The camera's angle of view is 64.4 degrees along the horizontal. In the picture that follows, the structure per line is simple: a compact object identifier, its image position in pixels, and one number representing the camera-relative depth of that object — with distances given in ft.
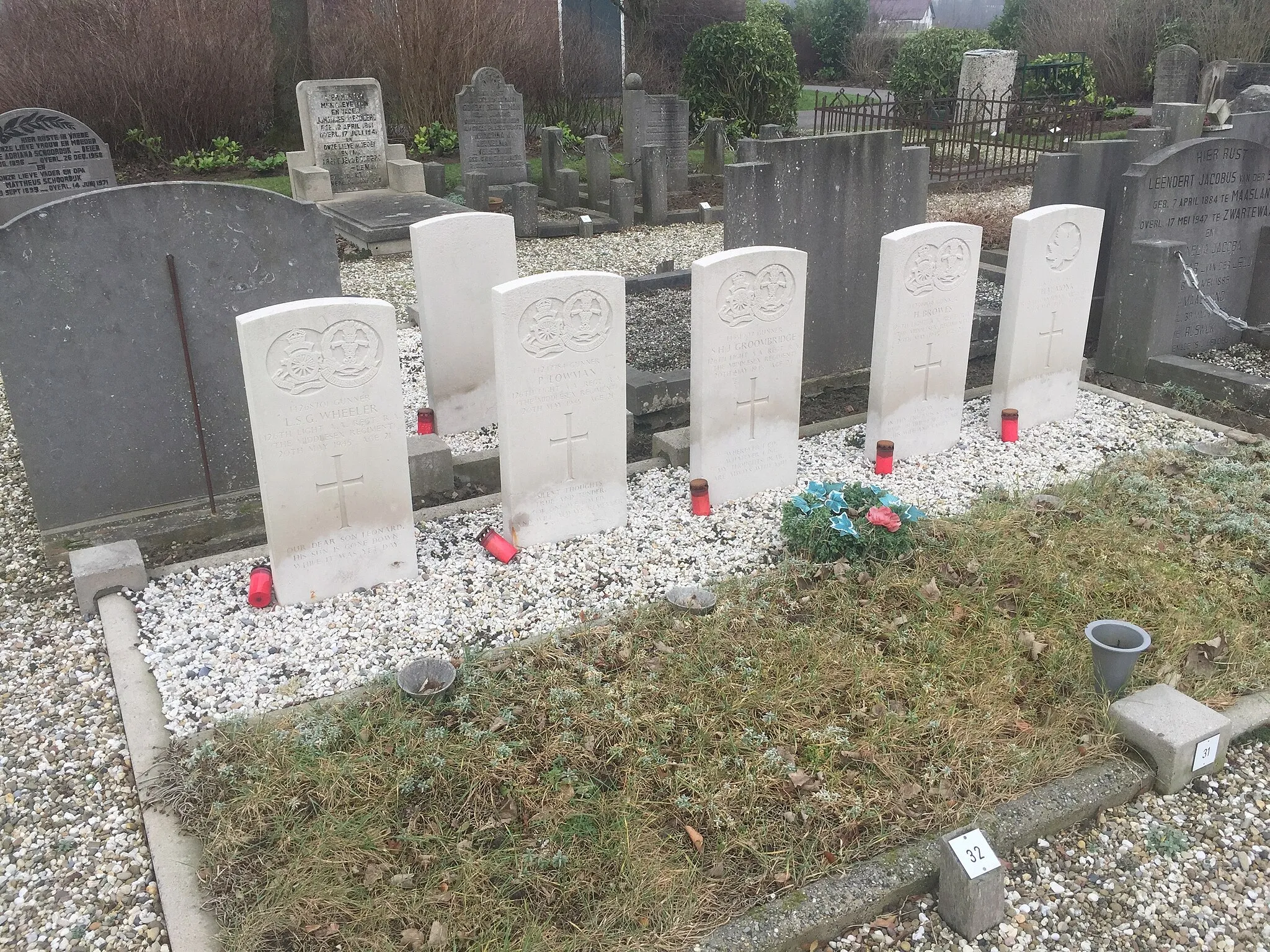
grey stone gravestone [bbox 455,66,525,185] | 44.96
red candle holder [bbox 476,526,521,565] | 15.60
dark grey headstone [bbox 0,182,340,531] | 15.52
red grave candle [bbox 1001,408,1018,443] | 19.67
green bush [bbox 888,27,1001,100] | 70.49
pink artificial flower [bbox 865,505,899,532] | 14.88
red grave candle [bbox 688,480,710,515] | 16.93
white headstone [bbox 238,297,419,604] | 13.37
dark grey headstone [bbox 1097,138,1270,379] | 22.24
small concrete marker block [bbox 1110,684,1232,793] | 11.09
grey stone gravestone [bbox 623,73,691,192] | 46.80
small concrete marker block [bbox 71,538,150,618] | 14.52
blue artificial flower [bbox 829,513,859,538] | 14.83
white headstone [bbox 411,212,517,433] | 19.62
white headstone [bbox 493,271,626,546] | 14.88
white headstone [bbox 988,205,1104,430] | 18.94
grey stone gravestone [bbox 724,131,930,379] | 21.25
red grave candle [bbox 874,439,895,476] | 18.37
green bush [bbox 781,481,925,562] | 14.92
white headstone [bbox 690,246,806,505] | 16.16
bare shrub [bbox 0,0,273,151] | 52.16
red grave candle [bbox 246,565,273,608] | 14.33
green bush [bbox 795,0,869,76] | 120.98
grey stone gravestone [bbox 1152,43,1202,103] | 63.52
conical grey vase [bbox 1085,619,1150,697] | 11.67
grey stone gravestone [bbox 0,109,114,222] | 28.58
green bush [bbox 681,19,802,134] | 60.08
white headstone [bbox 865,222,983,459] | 17.67
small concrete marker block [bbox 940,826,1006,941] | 9.34
